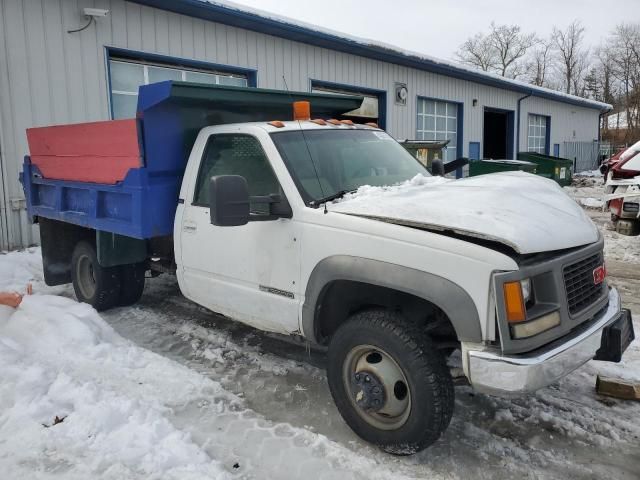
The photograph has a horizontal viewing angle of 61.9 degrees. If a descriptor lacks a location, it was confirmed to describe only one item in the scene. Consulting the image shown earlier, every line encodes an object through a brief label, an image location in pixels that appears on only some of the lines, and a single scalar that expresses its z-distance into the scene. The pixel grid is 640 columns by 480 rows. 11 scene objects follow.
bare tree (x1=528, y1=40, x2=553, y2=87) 63.91
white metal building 8.45
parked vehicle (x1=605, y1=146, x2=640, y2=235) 7.97
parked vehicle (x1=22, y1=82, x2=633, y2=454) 2.77
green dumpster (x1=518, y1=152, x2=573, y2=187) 20.80
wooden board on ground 3.73
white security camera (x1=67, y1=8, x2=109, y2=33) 8.92
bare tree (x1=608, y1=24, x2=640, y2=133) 50.09
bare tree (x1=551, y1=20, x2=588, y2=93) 63.41
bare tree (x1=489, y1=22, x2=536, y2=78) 61.88
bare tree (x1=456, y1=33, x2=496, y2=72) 61.16
